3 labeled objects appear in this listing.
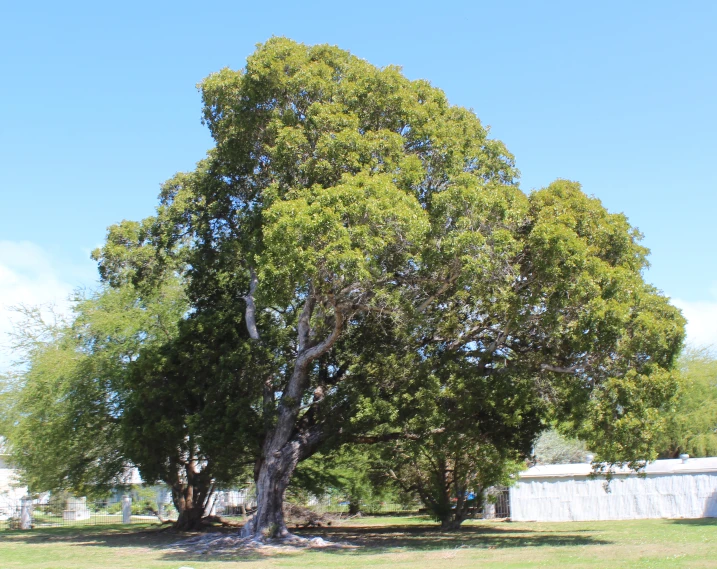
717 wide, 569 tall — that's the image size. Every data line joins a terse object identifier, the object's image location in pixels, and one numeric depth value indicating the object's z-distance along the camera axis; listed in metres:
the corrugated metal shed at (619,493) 30.62
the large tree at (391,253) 16.69
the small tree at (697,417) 37.75
